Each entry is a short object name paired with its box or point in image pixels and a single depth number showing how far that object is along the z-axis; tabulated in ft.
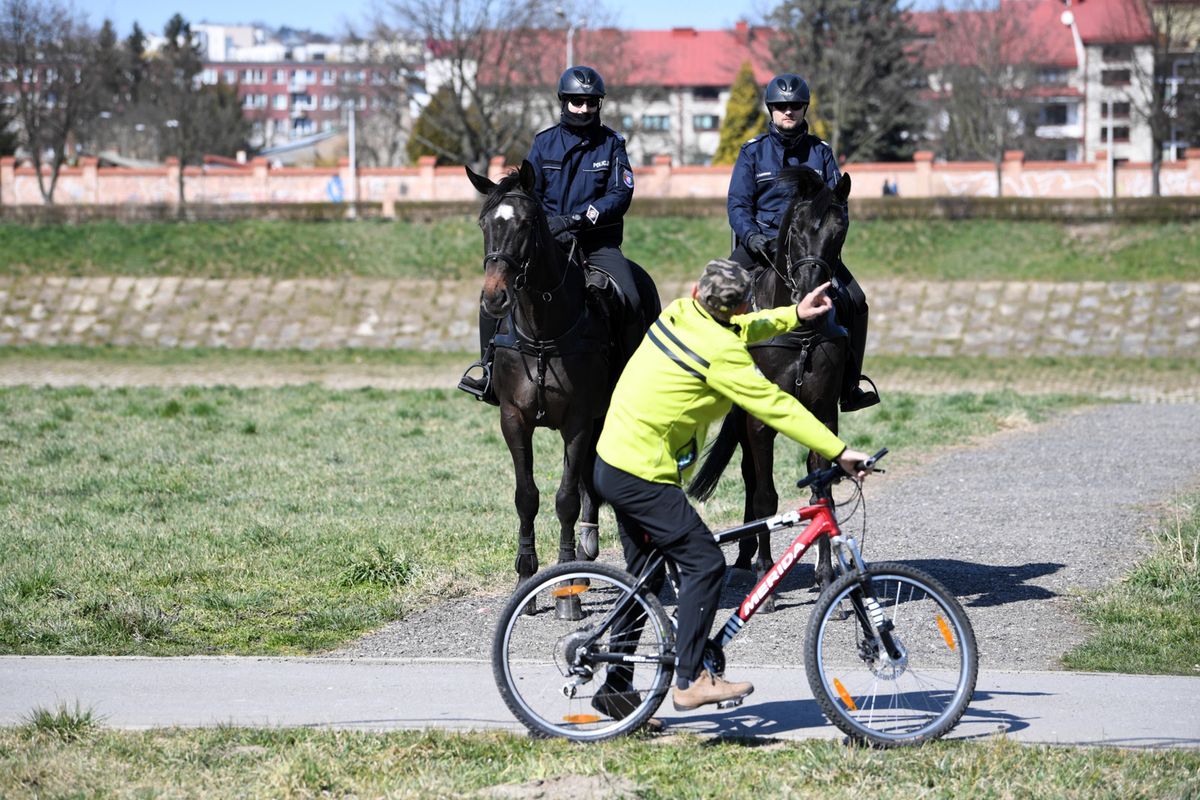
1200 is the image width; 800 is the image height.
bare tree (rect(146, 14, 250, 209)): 276.00
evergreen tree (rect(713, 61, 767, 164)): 264.11
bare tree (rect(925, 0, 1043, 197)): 248.32
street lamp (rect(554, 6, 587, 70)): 216.82
